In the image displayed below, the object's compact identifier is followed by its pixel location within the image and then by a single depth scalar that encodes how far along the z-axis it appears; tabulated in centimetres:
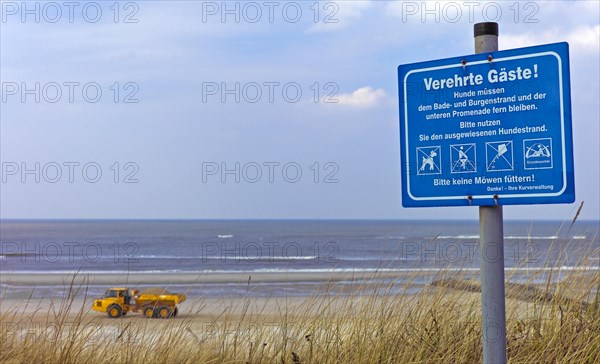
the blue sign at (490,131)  322
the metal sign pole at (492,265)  340
